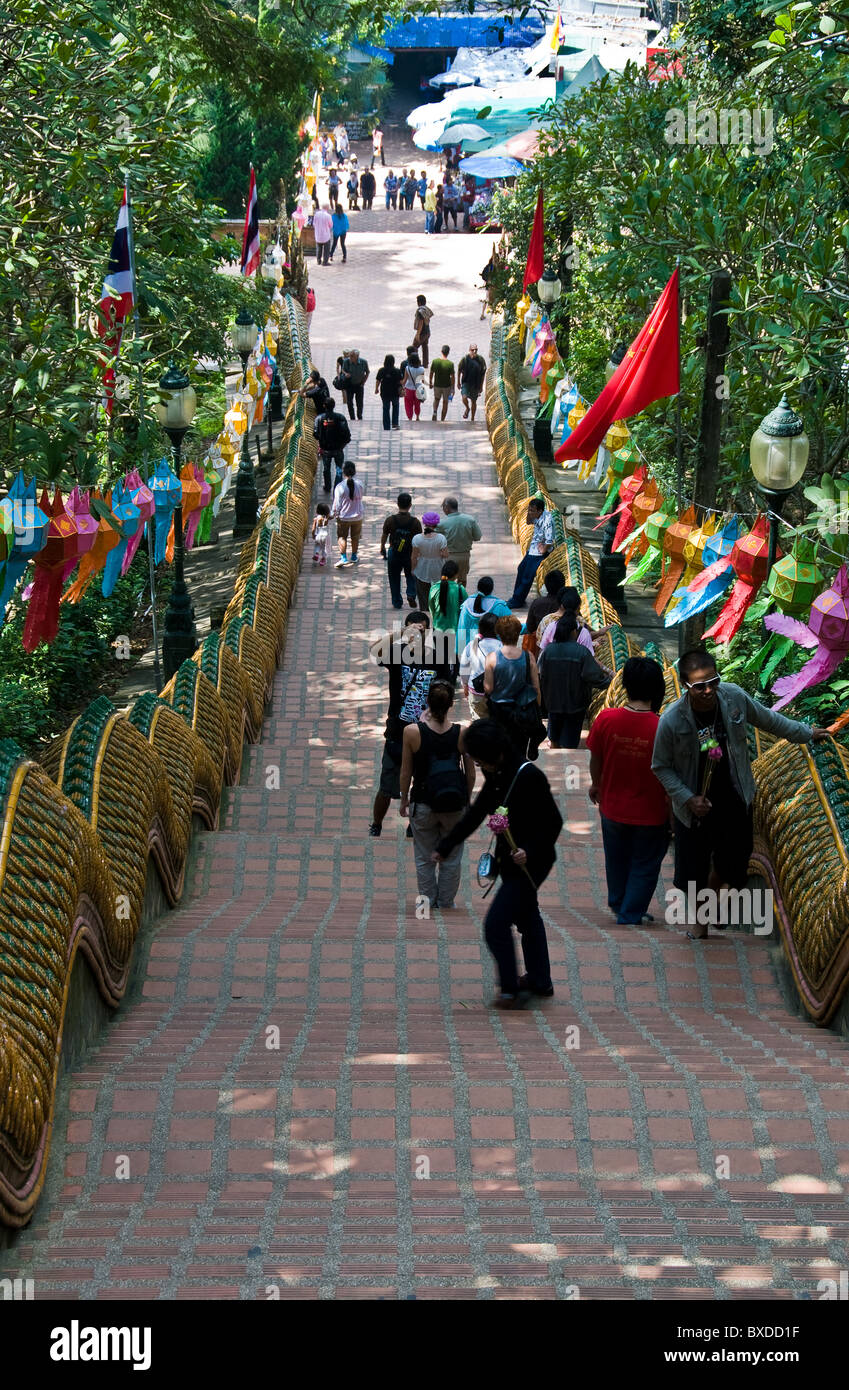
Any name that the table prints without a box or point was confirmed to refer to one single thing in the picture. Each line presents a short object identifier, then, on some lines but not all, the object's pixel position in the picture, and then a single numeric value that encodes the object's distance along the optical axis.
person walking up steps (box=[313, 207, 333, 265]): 38.88
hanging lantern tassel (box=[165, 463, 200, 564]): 15.44
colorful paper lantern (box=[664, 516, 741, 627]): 10.68
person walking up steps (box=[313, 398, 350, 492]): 21.08
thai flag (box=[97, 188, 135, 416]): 12.95
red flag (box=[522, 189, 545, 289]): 20.89
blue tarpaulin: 50.06
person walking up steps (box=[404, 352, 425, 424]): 25.62
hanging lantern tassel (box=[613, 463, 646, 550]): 13.72
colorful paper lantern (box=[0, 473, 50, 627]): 10.98
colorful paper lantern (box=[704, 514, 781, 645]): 10.30
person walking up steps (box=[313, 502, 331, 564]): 18.81
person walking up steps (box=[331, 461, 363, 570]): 18.34
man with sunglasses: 7.38
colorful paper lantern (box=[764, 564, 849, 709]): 9.10
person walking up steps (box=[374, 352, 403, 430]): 25.16
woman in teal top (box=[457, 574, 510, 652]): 12.07
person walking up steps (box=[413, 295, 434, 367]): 28.03
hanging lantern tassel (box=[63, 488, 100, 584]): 11.88
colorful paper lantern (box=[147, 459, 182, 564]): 14.58
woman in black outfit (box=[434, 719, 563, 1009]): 6.90
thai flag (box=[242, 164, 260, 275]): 20.34
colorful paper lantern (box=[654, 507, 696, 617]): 11.41
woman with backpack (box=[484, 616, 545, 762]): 10.44
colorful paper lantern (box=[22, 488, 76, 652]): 11.69
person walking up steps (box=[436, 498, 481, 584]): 15.44
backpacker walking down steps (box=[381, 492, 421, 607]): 15.97
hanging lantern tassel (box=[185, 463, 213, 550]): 15.64
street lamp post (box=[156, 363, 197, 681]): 14.08
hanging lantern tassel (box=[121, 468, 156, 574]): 12.82
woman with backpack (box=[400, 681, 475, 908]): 8.30
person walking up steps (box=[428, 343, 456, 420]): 26.27
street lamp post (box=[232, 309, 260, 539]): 20.34
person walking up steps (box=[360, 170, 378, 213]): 44.11
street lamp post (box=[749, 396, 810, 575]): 8.77
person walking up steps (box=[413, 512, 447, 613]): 14.65
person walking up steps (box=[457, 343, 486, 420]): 26.70
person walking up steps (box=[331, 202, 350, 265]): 39.09
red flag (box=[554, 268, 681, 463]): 11.07
